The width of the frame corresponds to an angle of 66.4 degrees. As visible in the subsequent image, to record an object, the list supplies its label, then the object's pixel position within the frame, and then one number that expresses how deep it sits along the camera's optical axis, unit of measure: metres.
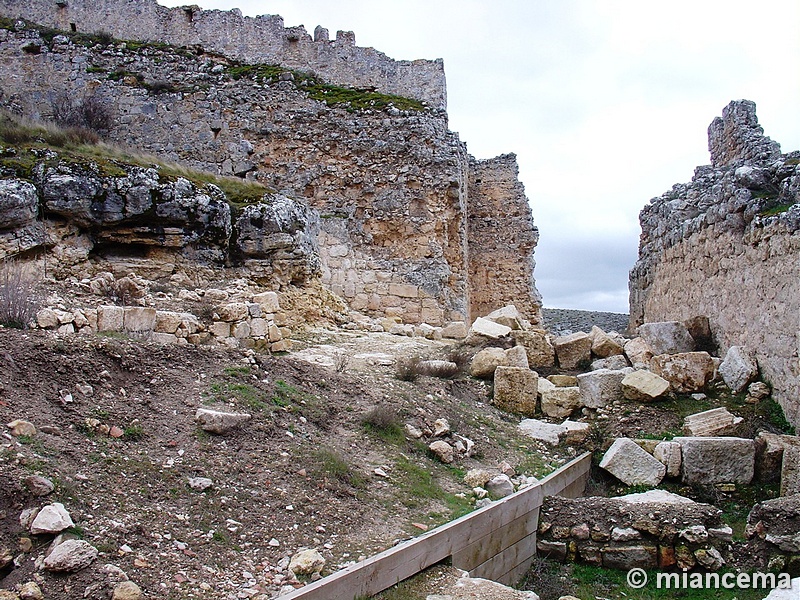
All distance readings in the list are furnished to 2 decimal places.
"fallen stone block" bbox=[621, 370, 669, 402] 7.77
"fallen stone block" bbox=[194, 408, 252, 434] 4.84
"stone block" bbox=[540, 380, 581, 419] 8.09
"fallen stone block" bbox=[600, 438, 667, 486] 6.68
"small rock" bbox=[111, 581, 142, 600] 3.06
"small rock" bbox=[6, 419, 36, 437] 3.96
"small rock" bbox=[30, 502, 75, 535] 3.26
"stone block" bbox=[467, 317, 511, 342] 9.98
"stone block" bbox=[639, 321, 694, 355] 8.62
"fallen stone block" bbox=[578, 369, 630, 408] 8.05
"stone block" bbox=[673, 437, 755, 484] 6.41
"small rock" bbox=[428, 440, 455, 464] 5.98
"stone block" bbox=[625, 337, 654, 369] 8.82
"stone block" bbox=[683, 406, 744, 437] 6.91
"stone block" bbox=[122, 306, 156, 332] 6.58
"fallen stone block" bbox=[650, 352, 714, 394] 7.78
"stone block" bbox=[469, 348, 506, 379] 8.78
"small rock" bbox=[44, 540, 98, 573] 3.10
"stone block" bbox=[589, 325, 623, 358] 9.52
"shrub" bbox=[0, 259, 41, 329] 5.74
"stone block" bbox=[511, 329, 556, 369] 9.77
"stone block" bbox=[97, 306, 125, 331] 6.45
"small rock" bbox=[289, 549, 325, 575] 3.70
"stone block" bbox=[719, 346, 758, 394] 7.23
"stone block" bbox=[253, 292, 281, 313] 8.52
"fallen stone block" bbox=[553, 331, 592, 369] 9.60
